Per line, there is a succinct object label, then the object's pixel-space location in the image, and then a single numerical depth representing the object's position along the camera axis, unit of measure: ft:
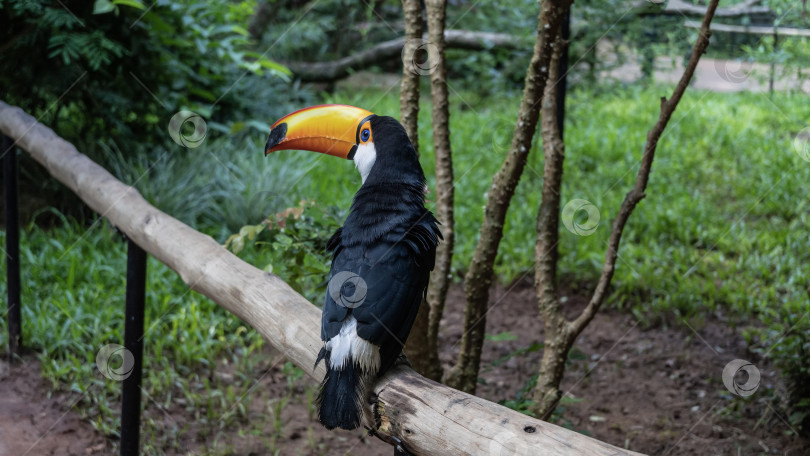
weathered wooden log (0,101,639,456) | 4.19
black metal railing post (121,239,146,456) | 8.33
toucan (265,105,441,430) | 5.31
